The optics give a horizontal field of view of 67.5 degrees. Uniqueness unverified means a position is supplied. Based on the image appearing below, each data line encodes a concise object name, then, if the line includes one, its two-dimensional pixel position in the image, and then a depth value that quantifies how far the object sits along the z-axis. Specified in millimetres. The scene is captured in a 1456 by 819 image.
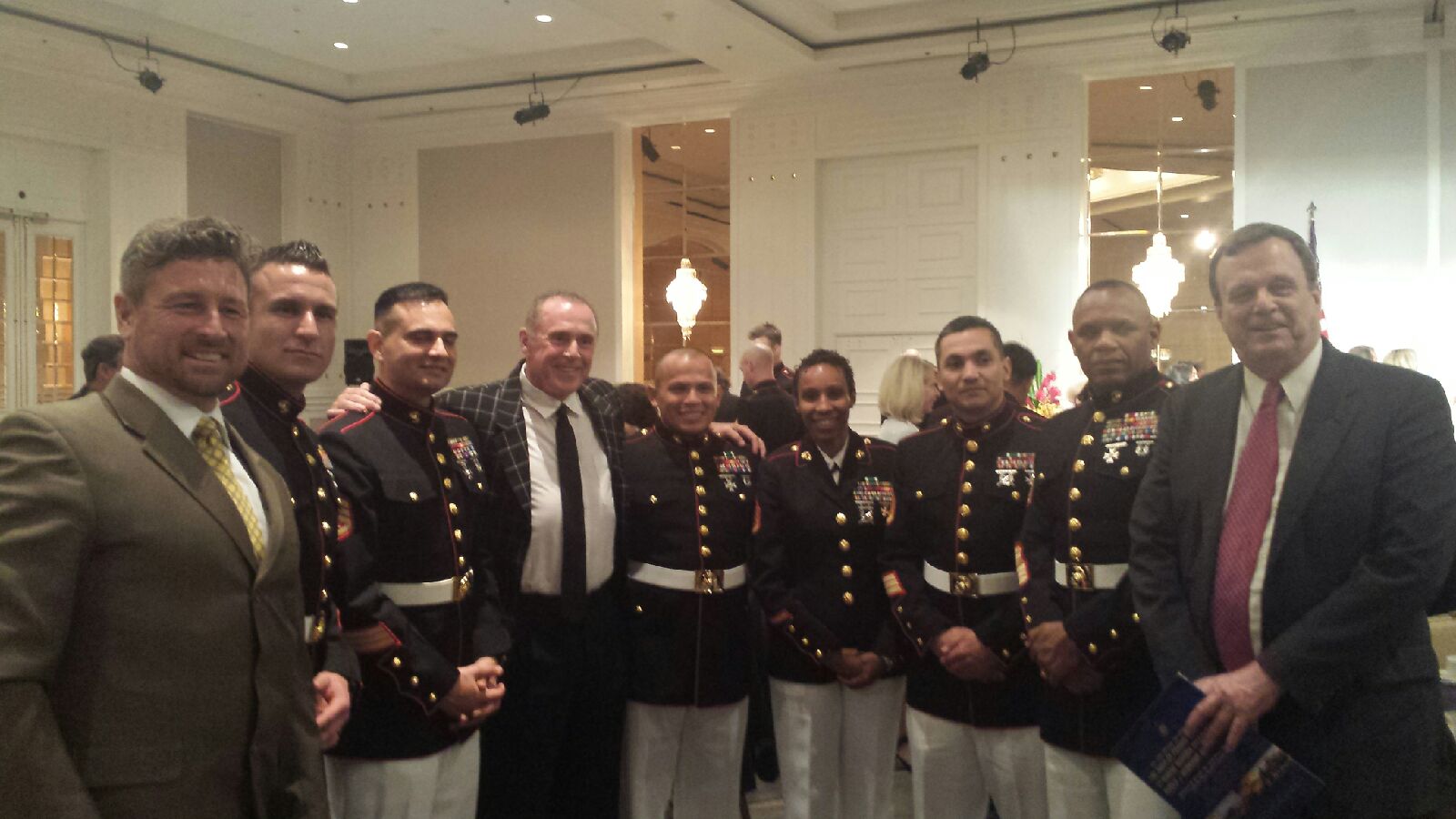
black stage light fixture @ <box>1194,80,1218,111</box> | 8778
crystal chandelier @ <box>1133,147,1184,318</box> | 7969
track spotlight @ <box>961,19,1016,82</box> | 8578
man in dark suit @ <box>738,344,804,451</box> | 5301
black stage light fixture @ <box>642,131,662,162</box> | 10930
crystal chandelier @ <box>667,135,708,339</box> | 9867
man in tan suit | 1338
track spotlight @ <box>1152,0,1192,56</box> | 8023
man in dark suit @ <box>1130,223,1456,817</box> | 1920
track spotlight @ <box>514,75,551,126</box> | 10227
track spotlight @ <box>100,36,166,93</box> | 9203
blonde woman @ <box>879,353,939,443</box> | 4812
